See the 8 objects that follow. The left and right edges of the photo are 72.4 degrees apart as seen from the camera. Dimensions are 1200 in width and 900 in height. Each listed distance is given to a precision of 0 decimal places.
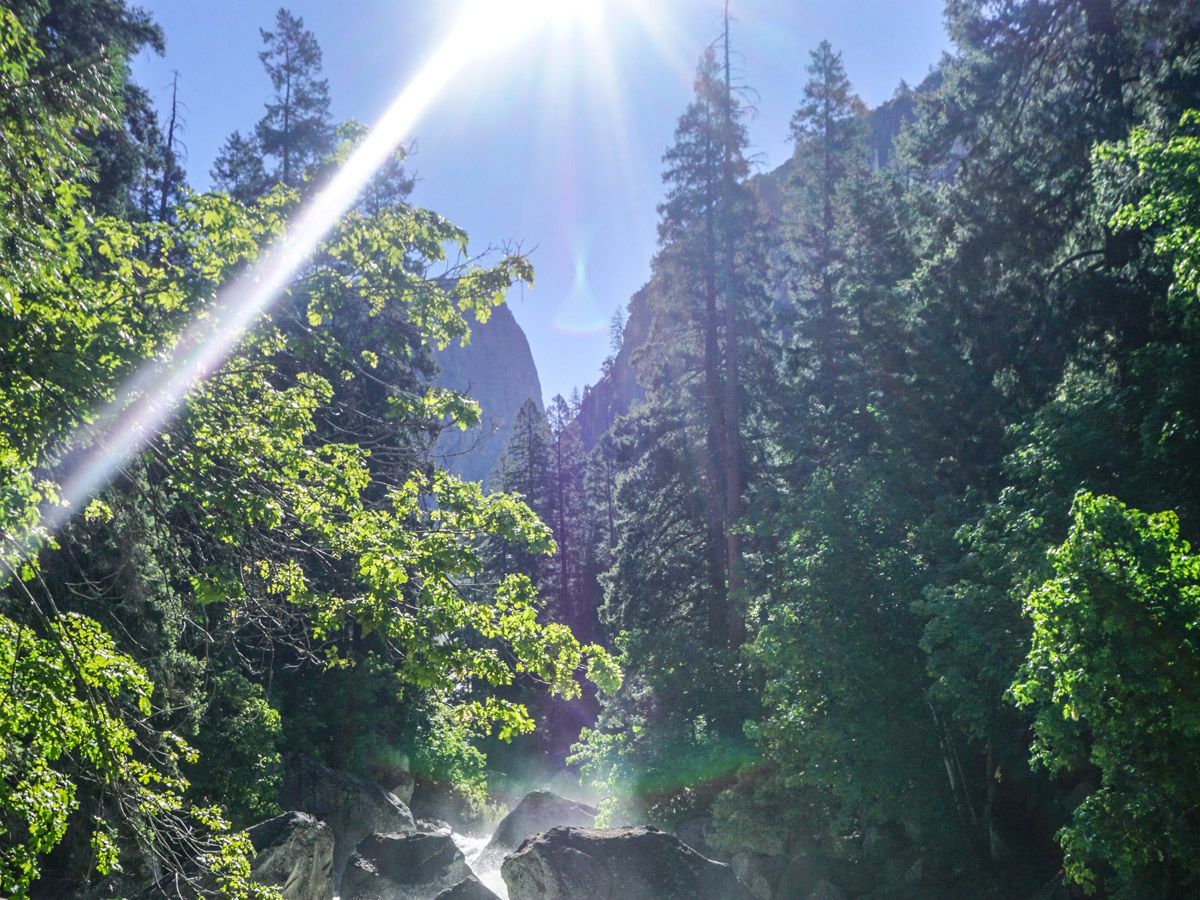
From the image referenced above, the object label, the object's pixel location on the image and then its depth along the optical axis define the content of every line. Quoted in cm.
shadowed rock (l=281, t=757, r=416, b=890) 2047
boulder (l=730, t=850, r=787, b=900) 1606
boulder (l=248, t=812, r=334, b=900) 1246
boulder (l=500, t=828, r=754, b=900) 1261
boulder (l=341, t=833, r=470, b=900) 1539
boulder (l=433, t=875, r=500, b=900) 1336
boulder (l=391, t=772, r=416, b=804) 2473
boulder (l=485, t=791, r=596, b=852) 2179
